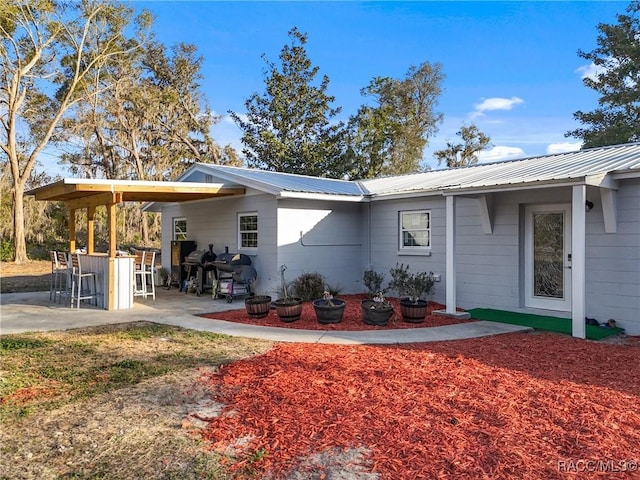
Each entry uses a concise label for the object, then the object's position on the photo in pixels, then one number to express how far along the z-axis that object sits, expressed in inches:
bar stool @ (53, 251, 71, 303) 408.7
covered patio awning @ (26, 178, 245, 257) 357.7
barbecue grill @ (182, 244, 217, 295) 460.8
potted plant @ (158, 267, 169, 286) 543.2
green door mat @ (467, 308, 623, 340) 271.9
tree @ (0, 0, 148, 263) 829.8
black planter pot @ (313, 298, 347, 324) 303.7
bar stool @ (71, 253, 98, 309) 375.2
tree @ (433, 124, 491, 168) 1231.5
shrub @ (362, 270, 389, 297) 428.8
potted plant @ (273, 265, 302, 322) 306.3
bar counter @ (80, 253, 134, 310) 363.6
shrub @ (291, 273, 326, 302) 406.6
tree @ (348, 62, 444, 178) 992.2
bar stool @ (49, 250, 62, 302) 417.7
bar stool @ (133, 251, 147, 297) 411.6
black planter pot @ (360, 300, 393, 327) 298.5
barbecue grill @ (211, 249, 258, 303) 413.4
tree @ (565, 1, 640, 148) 724.0
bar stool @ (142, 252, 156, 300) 422.4
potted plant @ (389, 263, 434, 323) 308.5
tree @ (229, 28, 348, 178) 958.4
